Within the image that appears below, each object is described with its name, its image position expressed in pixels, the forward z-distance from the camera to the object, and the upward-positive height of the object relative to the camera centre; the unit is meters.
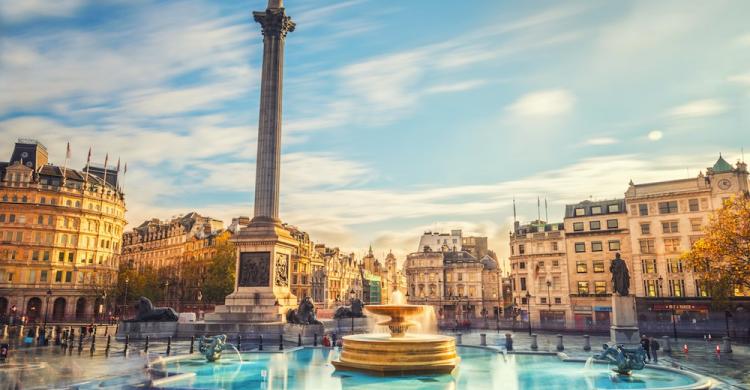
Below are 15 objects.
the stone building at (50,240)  63.53 +6.82
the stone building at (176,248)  77.25 +8.14
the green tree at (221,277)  60.84 +1.71
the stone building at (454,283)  84.81 +1.33
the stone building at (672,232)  52.81 +6.62
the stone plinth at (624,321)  27.61 -1.71
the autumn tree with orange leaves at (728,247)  32.03 +2.83
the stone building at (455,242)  103.12 +10.32
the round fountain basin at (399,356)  17.50 -2.35
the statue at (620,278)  28.47 +0.72
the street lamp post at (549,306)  64.00 -1.98
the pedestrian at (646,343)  22.31 -2.40
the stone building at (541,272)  63.81 +2.54
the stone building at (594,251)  59.93 +4.87
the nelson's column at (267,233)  34.56 +4.20
